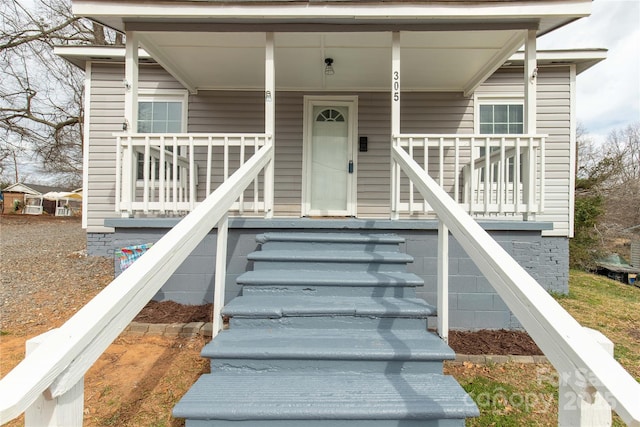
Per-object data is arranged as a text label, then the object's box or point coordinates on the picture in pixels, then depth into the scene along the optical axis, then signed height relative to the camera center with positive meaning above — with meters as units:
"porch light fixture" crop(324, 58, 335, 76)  4.55 +2.09
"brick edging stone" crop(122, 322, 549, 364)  3.01 -1.05
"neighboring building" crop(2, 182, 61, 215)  25.56 +0.66
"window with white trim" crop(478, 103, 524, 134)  5.66 +1.71
